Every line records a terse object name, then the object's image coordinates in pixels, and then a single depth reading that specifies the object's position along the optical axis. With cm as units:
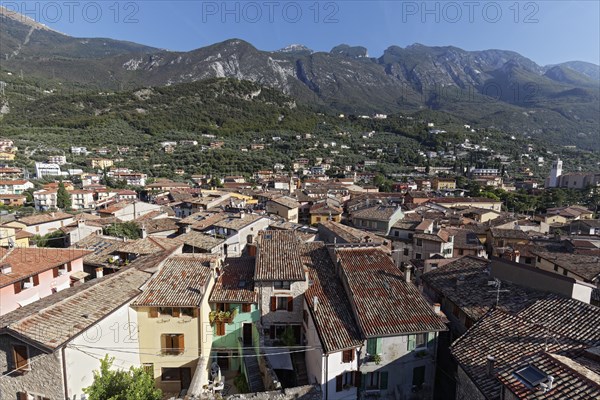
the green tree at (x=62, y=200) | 6838
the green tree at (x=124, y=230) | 3781
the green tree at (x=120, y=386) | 1308
